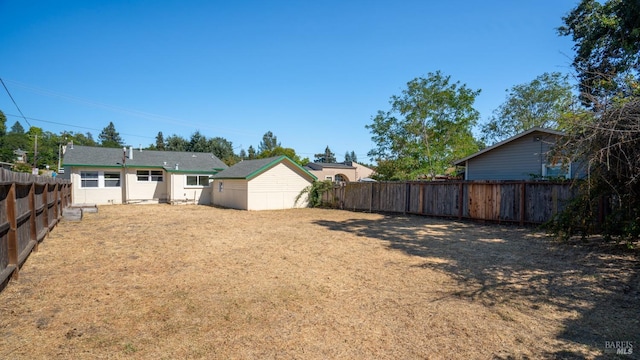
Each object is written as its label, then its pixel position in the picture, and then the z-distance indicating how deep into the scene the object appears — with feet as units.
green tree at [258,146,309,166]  167.12
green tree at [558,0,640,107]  23.16
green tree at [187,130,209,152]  160.86
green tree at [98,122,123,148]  289.74
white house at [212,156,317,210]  59.72
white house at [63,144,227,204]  66.28
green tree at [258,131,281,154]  232.53
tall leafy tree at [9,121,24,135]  403.75
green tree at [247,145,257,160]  194.97
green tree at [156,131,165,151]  202.43
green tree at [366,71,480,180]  71.72
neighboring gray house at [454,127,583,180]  42.88
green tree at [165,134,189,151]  166.91
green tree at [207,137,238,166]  160.97
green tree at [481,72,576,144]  83.20
